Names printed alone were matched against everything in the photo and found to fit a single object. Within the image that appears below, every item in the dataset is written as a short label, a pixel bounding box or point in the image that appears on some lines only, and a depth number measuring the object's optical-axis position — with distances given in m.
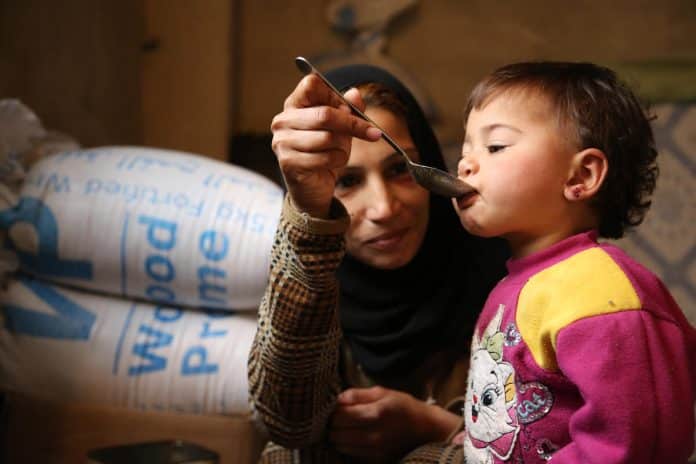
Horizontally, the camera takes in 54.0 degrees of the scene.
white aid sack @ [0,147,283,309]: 1.12
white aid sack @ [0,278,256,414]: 1.13
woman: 0.72
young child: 0.55
